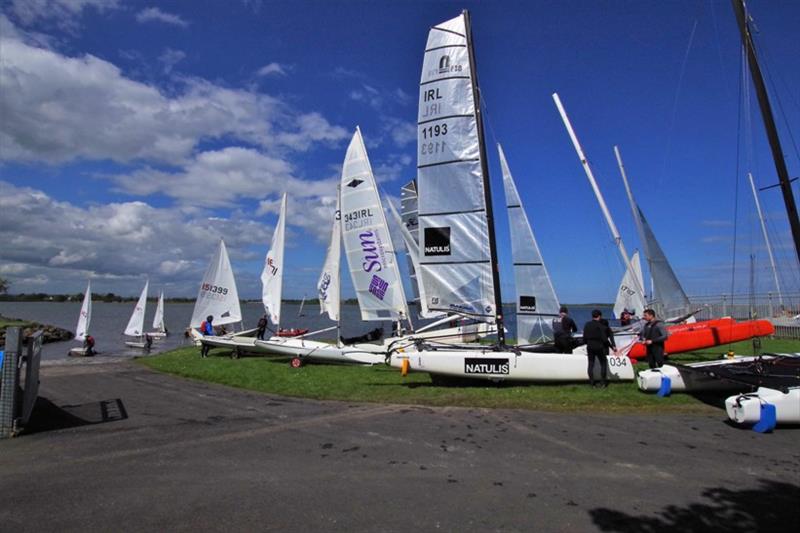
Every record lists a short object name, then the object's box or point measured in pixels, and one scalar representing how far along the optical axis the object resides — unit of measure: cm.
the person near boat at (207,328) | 1844
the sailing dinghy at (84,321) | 2943
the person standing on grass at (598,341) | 984
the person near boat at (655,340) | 1082
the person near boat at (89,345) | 2698
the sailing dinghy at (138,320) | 3431
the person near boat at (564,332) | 1220
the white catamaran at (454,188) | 1210
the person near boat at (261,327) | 1858
